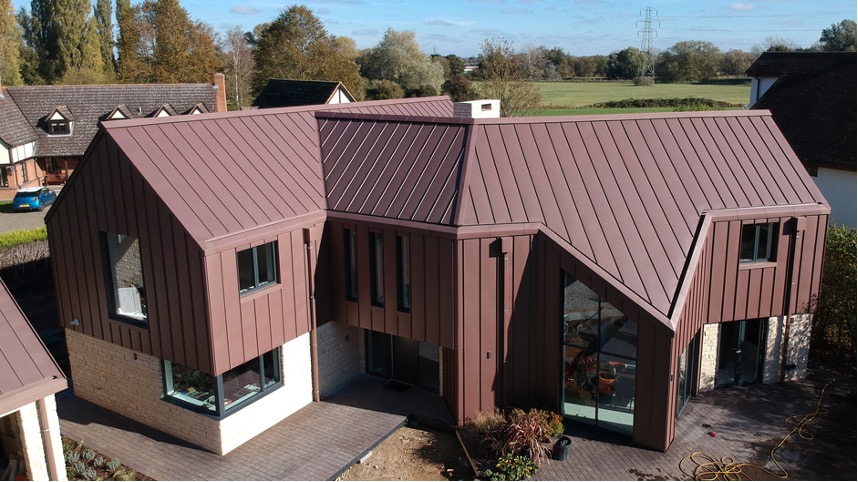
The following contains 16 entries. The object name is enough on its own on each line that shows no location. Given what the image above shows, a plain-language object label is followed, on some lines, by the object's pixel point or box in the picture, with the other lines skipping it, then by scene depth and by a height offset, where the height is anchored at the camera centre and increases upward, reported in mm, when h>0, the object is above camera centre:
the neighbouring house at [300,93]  42219 -419
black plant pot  14250 -7116
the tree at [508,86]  51312 -237
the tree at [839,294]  18234 -5423
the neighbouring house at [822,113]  26391 -1406
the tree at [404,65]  75000 +2052
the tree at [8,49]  58334 +3412
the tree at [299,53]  60000 +2747
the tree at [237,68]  72688 +2005
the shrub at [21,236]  24595 -4964
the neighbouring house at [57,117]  41250 -1558
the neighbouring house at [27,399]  10844 -4518
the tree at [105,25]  77125 +6826
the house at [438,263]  14258 -3682
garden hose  13797 -7417
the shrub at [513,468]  13625 -7188
